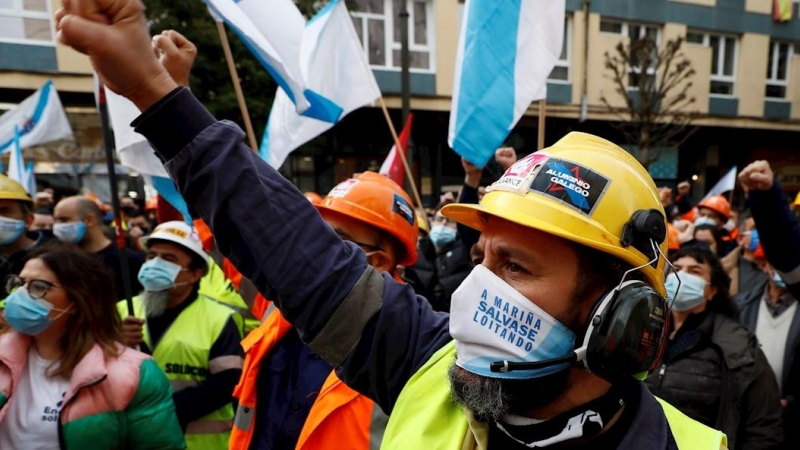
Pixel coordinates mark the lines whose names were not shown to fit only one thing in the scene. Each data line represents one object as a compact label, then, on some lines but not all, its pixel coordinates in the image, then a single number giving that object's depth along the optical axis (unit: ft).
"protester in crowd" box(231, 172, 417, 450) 5.93
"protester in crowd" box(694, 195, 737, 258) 22.79
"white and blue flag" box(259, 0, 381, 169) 13.48
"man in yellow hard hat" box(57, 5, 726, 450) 3.89
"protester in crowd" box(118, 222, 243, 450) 9.53
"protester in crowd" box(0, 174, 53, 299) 14.11
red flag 18.88
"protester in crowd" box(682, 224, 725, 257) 18.29
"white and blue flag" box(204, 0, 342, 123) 9.50
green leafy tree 29.63
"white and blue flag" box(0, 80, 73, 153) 22.17
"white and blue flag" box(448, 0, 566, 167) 10.78
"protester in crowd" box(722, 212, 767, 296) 14.85
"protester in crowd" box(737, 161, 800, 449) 8.35
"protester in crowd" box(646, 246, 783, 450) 9.04
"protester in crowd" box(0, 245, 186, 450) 7.33
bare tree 48.96
